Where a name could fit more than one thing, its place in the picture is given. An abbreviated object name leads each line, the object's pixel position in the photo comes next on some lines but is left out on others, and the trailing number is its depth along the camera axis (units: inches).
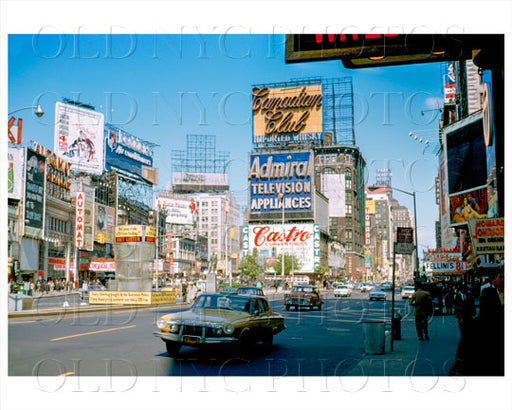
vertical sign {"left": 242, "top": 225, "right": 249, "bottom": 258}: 4520.2
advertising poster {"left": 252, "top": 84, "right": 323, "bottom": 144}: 4220.0
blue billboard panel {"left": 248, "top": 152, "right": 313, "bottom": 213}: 4584.2
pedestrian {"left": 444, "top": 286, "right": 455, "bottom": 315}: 1151.0
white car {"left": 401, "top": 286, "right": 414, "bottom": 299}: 2037.4
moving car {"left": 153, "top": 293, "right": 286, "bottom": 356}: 470.3
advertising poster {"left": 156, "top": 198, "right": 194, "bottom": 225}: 5431.1
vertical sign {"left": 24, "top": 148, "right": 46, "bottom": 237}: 2571.4
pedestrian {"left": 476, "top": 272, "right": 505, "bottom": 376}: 357.4
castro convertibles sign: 4534.9
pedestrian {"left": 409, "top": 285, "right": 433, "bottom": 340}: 674.2
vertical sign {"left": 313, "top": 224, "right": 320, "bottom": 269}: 4645.7
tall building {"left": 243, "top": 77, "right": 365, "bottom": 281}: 4266.7
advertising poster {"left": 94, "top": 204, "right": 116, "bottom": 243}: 3592.5
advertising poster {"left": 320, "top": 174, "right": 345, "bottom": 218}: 6875.0
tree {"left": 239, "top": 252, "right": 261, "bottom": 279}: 4020.7
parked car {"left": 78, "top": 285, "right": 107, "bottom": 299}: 1958.7
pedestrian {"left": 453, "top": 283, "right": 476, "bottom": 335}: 375.6
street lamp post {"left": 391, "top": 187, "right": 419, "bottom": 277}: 1815.9
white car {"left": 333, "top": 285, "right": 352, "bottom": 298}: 2290.8
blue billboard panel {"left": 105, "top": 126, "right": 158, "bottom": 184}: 3846.0
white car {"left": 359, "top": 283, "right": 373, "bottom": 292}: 3203.7
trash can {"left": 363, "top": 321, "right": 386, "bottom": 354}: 542.0
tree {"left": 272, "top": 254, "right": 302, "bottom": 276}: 4126.5
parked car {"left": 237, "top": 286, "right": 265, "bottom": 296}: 1273.6
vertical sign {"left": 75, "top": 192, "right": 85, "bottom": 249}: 3174.2
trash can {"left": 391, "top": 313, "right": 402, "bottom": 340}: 658.2
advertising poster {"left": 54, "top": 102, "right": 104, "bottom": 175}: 3134.8
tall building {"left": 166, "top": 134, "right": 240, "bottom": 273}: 6774.1
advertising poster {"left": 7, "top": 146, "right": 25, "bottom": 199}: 2273.6
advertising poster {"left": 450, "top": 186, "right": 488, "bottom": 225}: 1441.9
